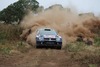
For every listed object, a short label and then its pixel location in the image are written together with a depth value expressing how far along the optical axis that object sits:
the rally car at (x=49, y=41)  26.56
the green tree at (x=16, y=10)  60.41
